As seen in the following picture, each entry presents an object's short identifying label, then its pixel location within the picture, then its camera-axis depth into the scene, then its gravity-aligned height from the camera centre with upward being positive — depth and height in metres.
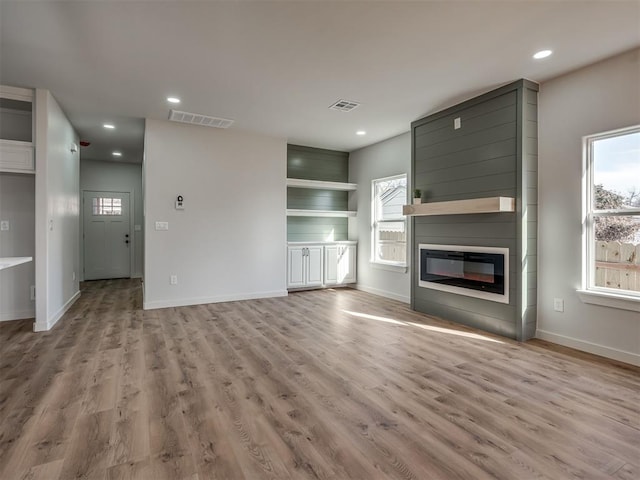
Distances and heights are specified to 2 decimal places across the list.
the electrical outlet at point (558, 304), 3.43 -0.69
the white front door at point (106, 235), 7.67 +0.06
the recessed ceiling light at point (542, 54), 2.94 +1.63
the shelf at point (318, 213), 6.18 +0.46
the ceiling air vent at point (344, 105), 4.17 +1.68
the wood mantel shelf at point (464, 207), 3.52 +0.36
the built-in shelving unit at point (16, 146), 3.73 +1.02
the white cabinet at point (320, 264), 6.14 -0.51
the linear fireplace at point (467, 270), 3.71 -0.40
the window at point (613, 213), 2.98 +0.22
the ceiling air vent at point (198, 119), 4.58 +1.69
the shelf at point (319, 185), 6.13 +1.00
